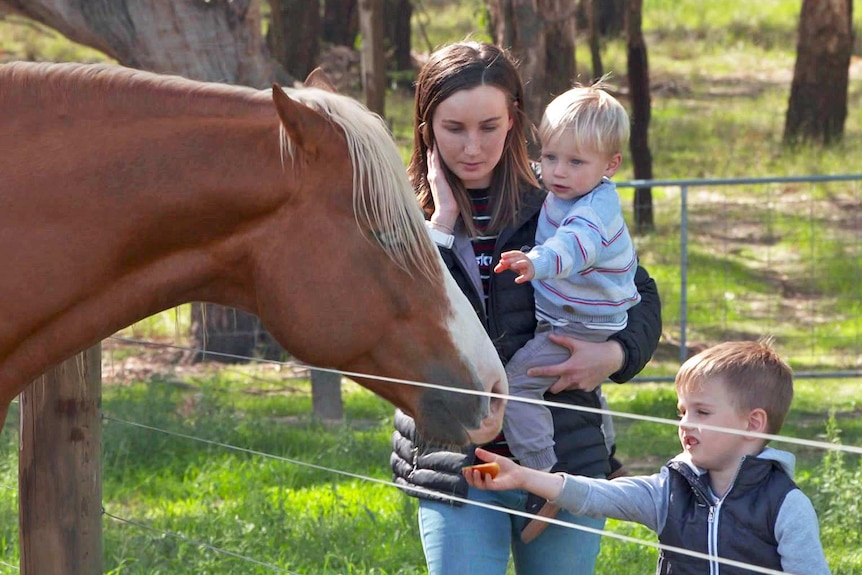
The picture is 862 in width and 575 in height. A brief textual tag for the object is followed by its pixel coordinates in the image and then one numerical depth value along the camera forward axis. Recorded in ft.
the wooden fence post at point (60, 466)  18.47
